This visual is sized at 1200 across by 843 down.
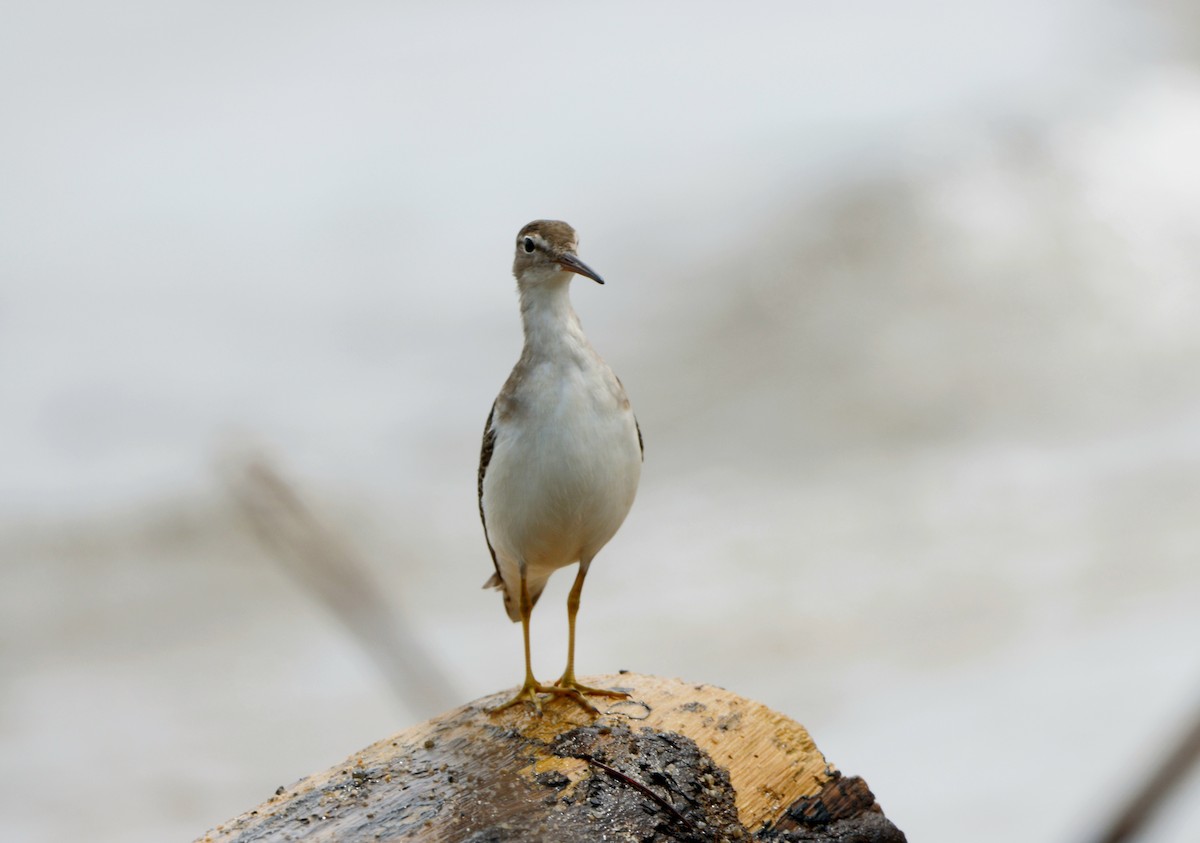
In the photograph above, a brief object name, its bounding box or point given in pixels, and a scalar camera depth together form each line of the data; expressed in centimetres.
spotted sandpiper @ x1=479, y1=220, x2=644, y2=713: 648
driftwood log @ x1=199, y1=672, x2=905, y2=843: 642
